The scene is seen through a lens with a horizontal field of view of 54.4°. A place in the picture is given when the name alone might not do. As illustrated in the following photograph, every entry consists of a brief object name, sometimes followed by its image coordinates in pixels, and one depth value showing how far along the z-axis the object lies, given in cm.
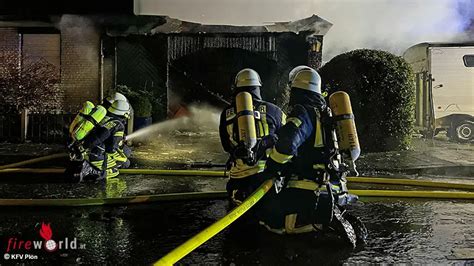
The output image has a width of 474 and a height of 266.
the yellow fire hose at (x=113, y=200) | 514
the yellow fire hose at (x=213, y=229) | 300
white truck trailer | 1340
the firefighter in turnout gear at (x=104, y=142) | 655
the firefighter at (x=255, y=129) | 466
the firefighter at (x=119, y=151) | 681
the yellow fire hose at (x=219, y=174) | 650
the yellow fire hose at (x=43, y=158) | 796
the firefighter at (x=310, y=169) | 386
